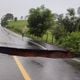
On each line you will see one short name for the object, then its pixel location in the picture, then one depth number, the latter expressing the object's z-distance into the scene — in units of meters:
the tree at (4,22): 160.09
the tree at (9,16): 188.57
